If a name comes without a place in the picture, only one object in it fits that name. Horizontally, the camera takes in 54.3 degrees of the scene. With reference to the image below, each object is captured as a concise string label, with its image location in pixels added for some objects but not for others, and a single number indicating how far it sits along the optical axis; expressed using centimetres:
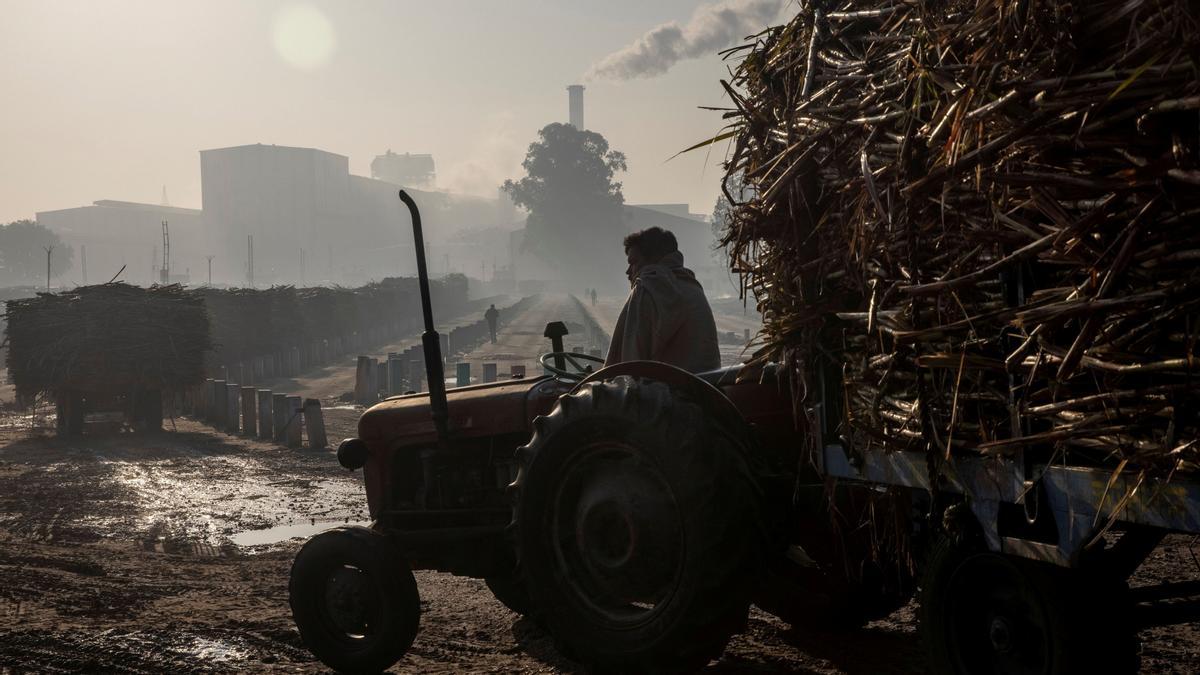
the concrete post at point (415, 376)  2605
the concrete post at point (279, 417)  1884
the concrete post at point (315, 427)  1769
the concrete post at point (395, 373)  2506
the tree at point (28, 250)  12900
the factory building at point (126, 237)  16938
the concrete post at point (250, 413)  1981
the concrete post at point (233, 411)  2097
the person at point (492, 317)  4511
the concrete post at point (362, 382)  2450
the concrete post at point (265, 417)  1950
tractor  454
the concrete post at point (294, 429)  1823
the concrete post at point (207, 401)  2284
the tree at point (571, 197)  11931
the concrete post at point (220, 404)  2188
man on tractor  615
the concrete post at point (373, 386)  2458
